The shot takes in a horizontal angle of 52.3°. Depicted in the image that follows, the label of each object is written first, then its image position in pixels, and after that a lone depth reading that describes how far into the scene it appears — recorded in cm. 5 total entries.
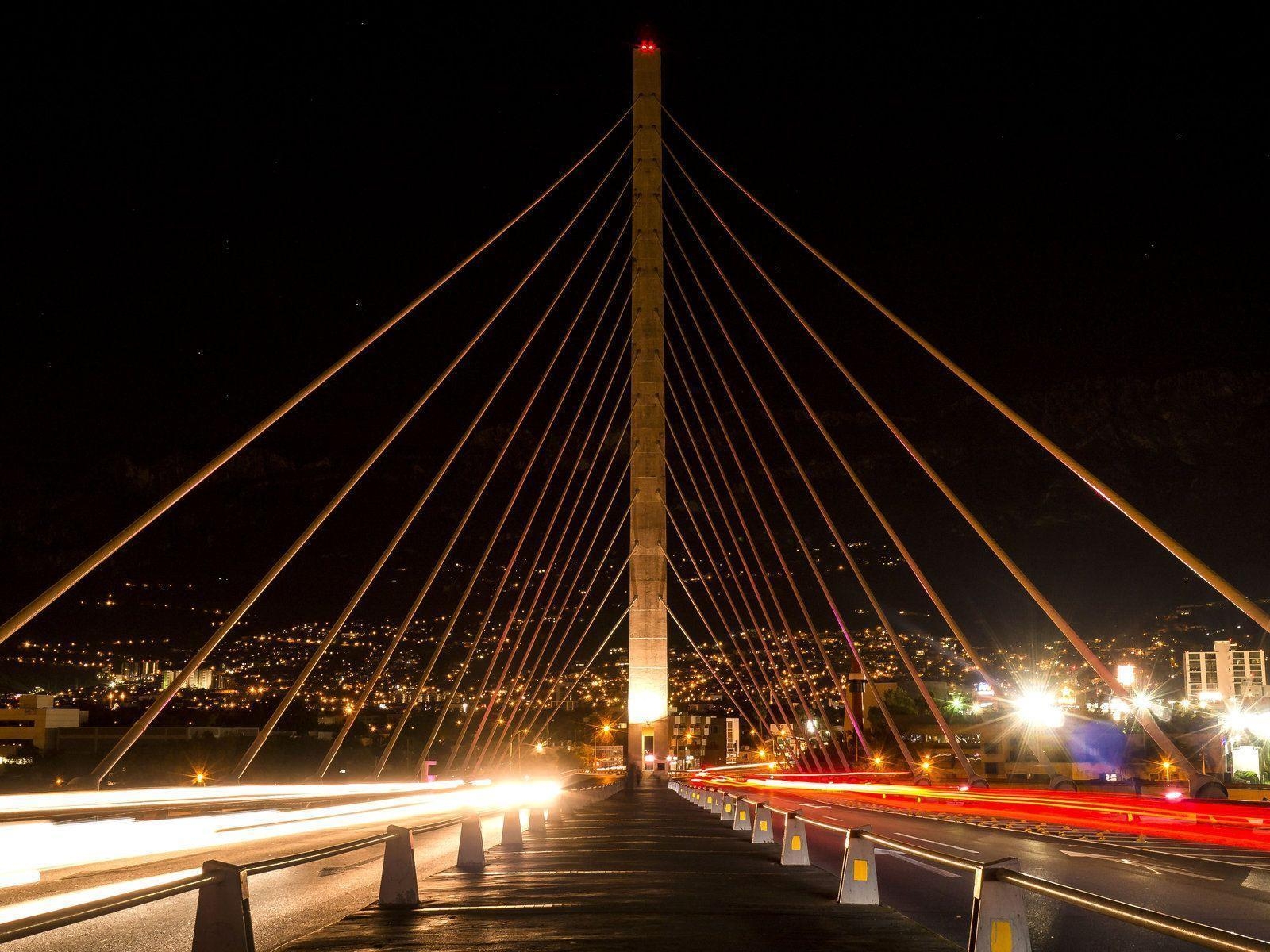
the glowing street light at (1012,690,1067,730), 6196
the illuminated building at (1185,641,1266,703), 14125
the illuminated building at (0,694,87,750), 11925
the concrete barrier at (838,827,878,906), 980
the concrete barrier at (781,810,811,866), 1341
